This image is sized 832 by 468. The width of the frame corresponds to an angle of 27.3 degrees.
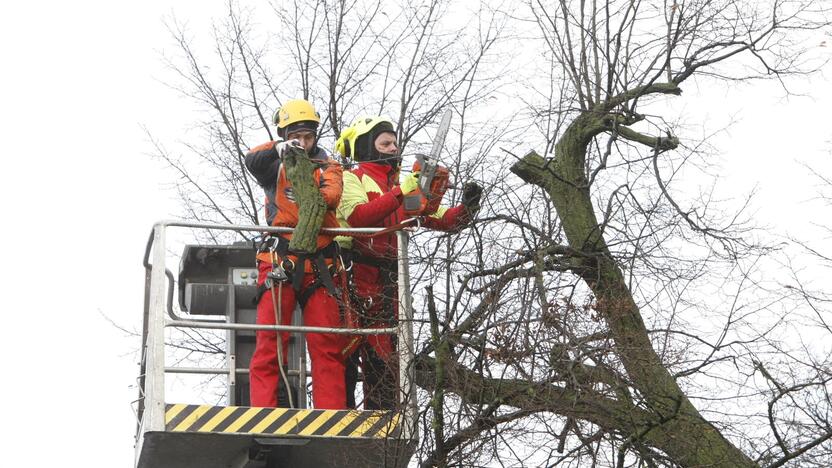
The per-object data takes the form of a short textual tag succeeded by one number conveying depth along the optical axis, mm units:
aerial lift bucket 10281
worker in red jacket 10977
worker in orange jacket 10953
